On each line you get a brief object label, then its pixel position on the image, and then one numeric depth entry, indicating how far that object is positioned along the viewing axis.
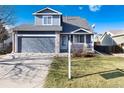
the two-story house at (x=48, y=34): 8.94
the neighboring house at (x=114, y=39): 10.31
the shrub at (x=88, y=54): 7.81
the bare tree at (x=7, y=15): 12.62
